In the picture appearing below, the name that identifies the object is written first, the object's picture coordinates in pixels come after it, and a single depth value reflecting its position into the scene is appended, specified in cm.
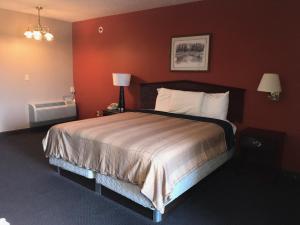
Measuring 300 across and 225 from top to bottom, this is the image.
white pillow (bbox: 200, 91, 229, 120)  353
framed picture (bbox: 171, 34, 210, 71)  389
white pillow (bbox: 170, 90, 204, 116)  369
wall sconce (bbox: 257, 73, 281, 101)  309
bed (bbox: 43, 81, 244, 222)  218
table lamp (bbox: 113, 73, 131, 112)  462
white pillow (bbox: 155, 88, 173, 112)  405
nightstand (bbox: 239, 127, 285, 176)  301
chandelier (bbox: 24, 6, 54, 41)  432
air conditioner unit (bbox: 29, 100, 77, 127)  515
